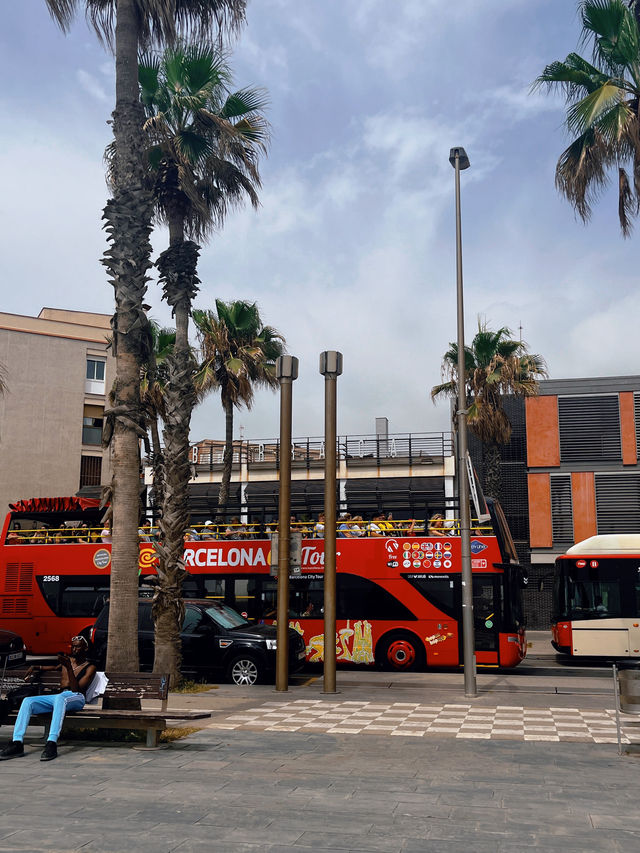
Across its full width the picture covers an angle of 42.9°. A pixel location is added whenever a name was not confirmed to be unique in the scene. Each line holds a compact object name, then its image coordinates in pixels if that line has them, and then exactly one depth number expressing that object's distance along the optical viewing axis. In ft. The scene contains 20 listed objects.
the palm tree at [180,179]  50.42
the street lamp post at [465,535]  48.73
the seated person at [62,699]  29.12
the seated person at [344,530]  67.15
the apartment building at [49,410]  144.15
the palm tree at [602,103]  52.49
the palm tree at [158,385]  93.40
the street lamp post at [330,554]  49.21
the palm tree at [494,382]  98.84
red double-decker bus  62.49
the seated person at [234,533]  69.49
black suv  55.88
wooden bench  30.68
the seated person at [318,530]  67.97
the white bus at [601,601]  68.23
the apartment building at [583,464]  109.40
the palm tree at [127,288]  39.86
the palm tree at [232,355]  90.38
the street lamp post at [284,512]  50.24
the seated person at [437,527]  64.51
